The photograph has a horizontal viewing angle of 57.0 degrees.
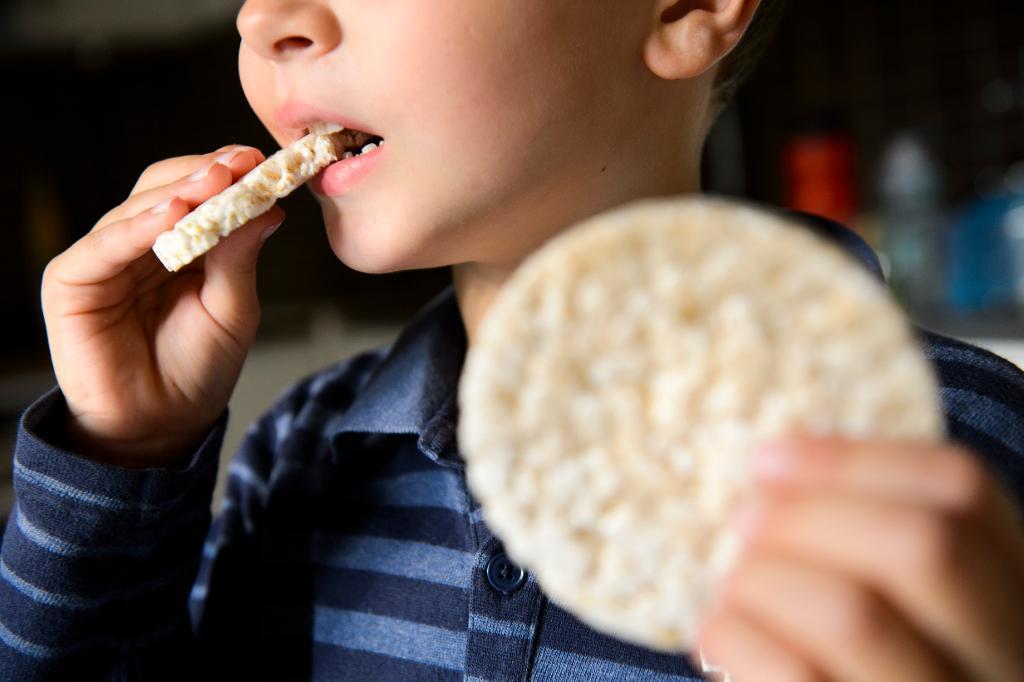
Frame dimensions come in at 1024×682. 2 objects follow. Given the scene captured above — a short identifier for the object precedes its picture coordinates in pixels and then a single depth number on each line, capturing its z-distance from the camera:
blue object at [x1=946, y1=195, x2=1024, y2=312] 2.05
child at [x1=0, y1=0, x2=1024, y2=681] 0.67
